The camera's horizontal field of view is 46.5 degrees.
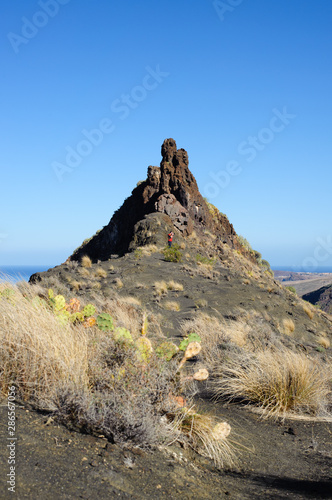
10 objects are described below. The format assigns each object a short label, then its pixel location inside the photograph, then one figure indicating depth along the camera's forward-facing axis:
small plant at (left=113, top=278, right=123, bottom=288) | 18.47
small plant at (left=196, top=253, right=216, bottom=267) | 25.78
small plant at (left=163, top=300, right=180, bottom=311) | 15.81
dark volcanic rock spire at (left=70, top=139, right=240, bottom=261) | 27.56
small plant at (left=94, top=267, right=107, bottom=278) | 20.56
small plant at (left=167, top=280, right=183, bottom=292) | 19.14
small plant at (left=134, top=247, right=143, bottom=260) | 23.95
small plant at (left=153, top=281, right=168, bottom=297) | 17.80
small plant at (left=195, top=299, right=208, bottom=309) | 16.60
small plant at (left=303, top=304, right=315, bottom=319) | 18.98
